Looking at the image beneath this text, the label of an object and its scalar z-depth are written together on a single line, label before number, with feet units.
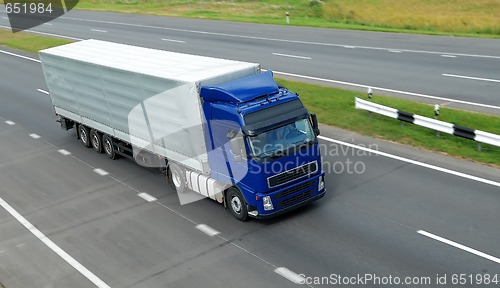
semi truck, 42.16
